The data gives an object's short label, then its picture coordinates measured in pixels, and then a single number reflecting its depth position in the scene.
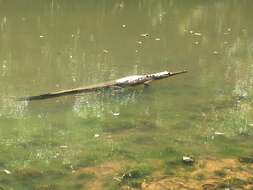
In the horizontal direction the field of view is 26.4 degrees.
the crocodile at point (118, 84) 9.22
